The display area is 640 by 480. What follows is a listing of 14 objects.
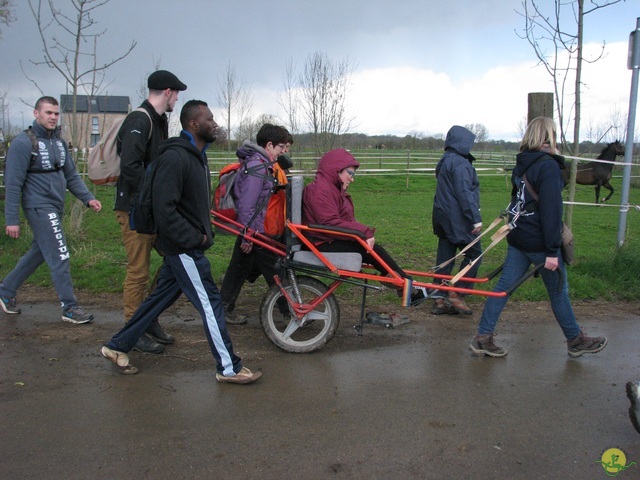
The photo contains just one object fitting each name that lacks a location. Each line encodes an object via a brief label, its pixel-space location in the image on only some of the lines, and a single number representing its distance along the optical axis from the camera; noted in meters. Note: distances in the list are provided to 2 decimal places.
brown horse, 19.72
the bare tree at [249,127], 24.33
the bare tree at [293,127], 17.55
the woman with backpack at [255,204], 4.98
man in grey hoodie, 5.18
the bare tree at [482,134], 45.69
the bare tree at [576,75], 6.74
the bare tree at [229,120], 23.40
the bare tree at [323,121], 16.22
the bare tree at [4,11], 16.44
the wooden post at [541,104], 6.54
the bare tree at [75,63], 8.16
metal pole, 6.60
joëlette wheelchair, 4.53
